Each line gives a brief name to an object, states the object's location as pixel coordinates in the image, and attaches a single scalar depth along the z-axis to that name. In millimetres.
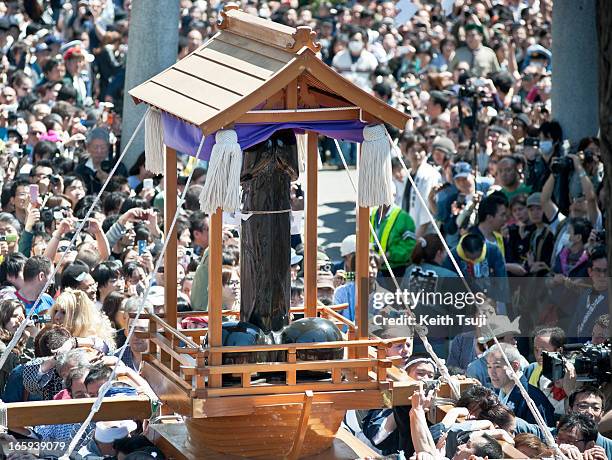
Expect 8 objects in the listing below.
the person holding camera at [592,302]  20906
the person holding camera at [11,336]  17984
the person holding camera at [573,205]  25167
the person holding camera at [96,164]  30000
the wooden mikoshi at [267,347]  13281
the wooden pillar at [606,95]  13352
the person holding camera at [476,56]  42656
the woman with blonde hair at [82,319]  18906
